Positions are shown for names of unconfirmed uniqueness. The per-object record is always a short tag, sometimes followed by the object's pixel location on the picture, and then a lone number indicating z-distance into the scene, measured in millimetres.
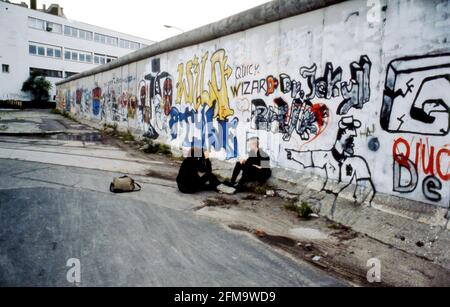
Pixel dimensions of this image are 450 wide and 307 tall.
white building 41062
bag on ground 6496
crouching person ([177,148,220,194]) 6920
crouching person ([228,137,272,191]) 7383
